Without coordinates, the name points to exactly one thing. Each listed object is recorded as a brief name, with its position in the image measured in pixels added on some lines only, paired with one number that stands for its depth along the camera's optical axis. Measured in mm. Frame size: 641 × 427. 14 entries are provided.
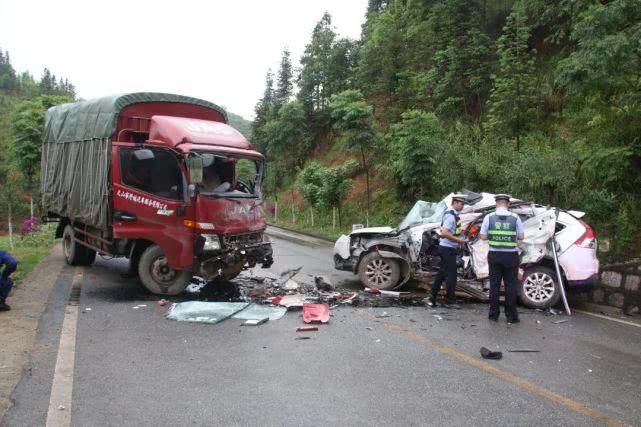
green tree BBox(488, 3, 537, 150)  17109
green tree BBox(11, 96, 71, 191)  26031
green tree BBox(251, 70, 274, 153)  49906
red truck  8359
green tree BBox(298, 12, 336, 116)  40906
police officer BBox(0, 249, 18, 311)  7352
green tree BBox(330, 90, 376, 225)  21109
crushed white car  8133
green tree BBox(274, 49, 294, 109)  50812
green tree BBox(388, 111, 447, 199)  17281
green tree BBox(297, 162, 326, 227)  25884
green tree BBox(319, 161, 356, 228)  24234
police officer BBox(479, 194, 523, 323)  7312
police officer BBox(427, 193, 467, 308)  8133
